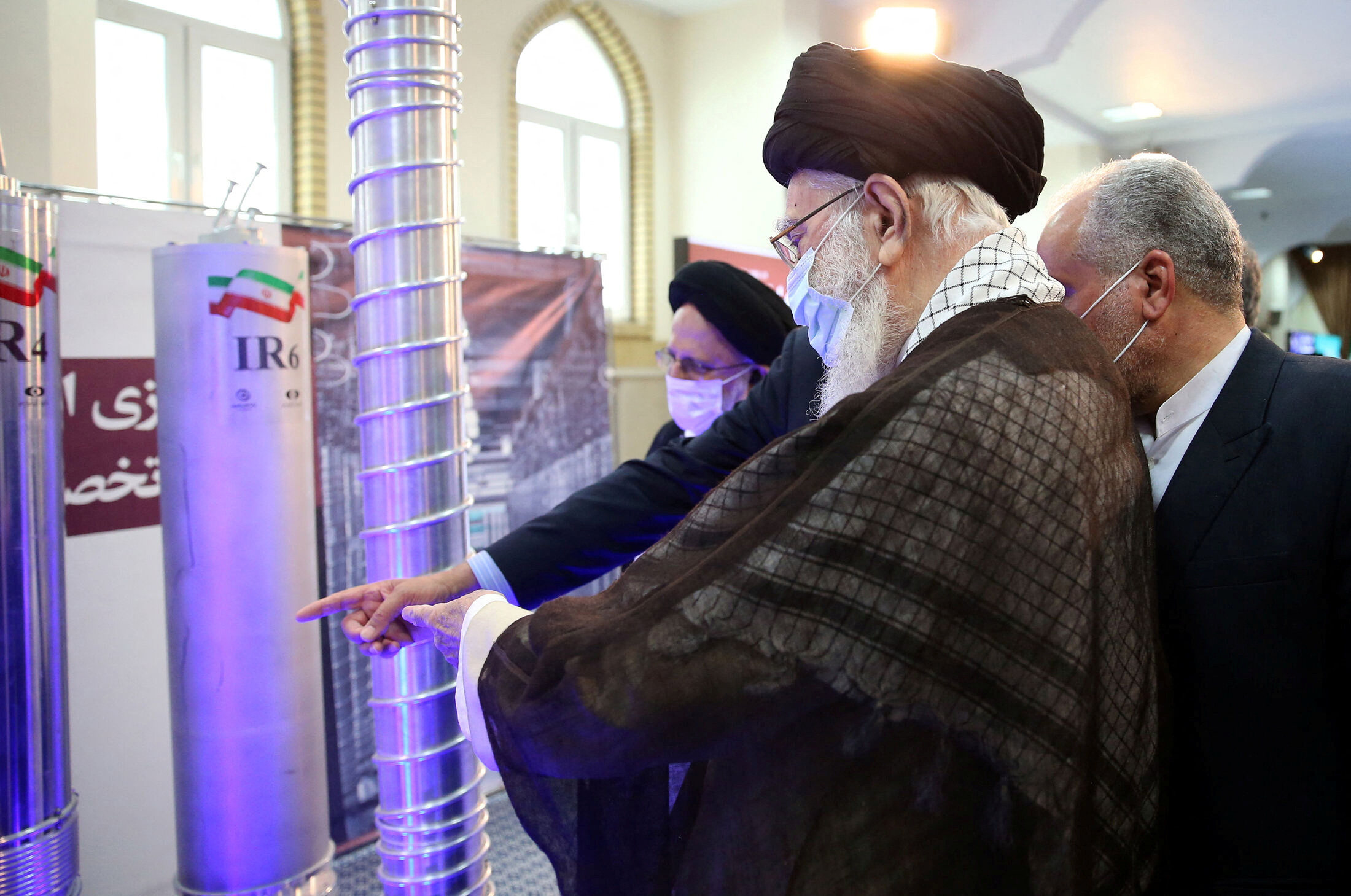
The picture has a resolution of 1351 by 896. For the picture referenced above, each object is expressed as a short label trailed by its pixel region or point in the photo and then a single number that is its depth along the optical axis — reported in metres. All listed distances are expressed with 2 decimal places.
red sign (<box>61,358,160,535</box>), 2.73
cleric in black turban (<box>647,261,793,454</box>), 2.81
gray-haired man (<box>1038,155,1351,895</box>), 1.07
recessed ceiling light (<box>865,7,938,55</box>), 6.74
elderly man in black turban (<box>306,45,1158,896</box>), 0.82
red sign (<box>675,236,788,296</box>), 5.45
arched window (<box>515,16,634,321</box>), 7.00
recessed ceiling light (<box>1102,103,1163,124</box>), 9.82
